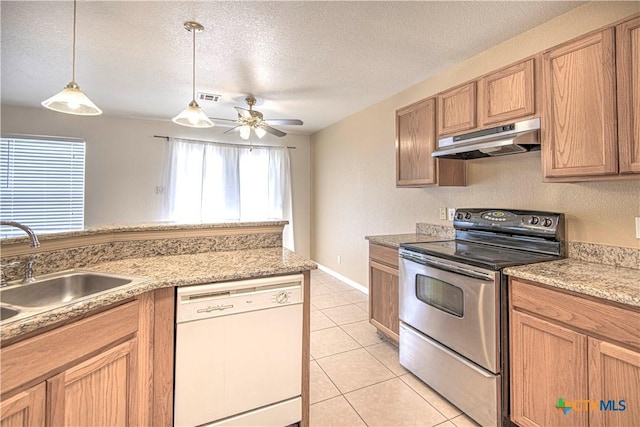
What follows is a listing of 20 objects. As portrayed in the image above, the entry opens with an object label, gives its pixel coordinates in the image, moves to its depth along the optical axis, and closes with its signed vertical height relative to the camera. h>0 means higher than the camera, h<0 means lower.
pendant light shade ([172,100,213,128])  1.96 +0.68
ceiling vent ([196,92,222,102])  3.51 +1.49
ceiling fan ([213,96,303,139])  3.39 +1.14
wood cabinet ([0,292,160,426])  0.94 -0.56
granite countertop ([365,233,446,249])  2.53 -0.17
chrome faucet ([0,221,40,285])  1.21 -0.16
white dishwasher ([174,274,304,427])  1.44 -0.68
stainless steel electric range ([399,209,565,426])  1.66 -0.52
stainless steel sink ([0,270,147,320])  1.28 -0.31
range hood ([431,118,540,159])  1.84 +0.53
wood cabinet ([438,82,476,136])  2.22 +0.87
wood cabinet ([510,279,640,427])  1.22 -0.64
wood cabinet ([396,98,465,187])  2.56 +0.62
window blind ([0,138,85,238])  3.96 +0.53
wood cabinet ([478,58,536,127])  1.87 +0.84
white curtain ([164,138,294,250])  4.70 +0.65
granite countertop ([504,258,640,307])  1.23 -0.28
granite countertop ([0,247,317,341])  0.99 -0.26
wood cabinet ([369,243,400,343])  2.55 -0.63
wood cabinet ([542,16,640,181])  1.44 +0.60
